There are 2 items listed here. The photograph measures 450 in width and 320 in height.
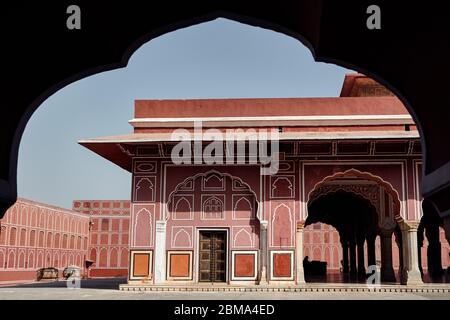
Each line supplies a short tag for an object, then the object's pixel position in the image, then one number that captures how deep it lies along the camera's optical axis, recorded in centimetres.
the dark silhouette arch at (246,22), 330
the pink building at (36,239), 2275
